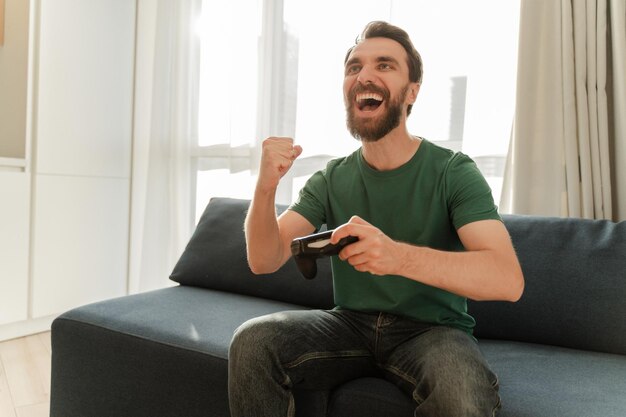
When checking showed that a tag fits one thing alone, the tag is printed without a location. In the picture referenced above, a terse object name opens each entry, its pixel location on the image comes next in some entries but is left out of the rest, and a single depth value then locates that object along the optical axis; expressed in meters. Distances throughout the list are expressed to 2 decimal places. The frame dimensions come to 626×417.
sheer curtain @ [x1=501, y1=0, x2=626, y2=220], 1.75
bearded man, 1.04
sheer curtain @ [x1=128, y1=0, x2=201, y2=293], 2.93
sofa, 1.20
